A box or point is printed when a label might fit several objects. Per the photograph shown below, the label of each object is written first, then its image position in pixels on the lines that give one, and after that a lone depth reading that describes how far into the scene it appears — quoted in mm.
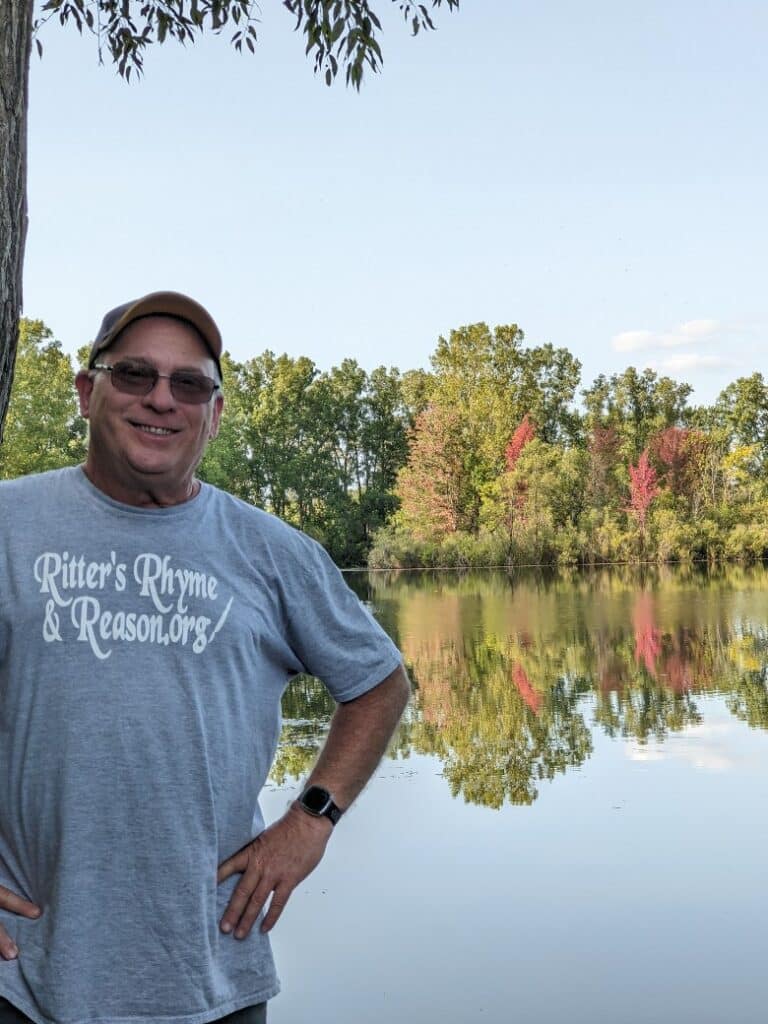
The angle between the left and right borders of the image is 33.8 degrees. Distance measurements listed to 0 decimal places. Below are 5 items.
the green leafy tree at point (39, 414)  35719
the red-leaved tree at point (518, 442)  46125
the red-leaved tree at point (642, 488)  44594
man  1731
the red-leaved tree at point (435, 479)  46094
